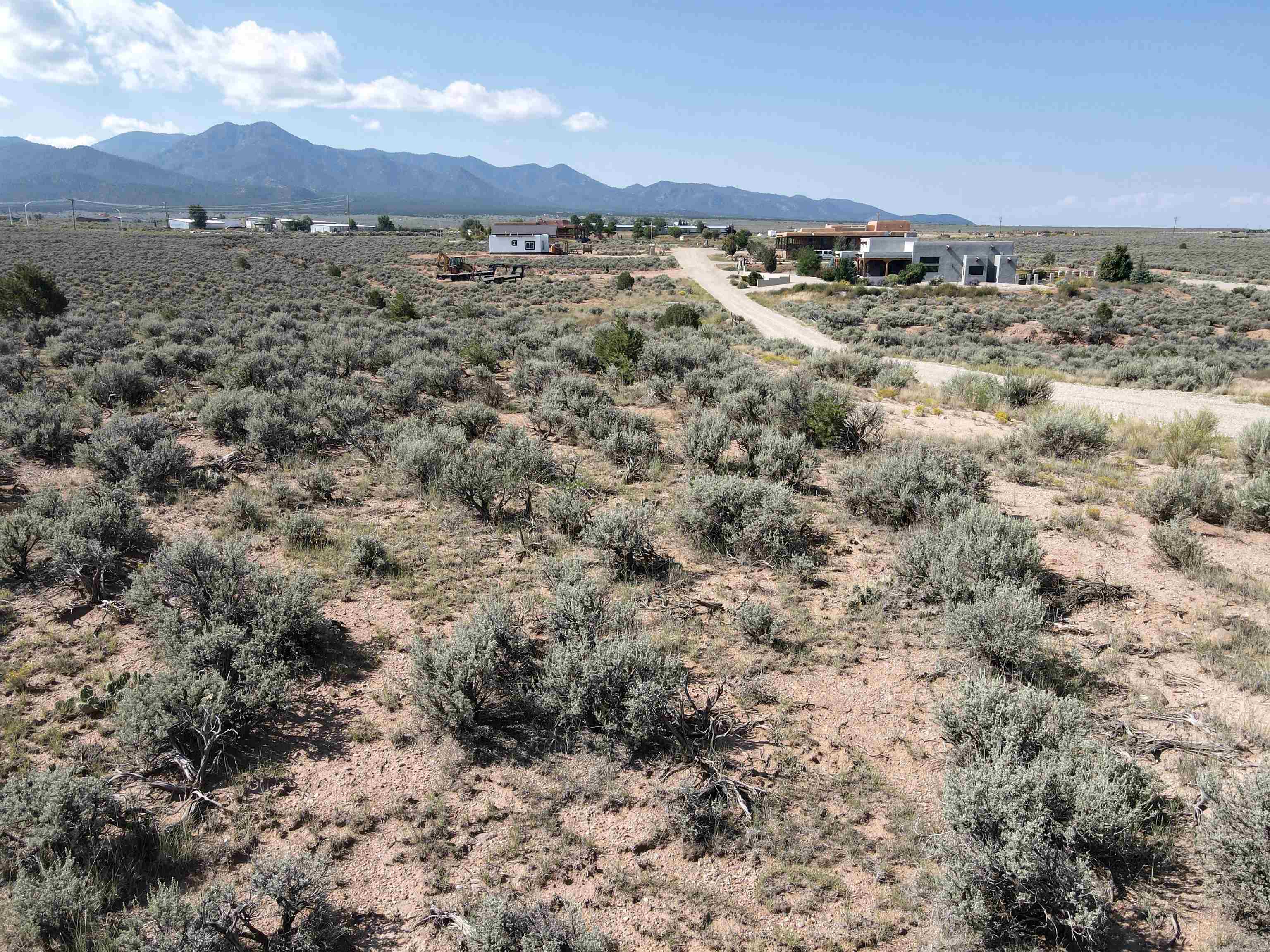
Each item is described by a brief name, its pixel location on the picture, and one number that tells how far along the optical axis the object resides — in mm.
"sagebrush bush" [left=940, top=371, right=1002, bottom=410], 16922
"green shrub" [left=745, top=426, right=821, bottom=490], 10625
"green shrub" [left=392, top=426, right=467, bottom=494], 10531
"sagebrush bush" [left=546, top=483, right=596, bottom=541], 9102
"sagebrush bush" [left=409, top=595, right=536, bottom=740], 5559
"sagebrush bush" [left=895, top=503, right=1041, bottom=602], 7070
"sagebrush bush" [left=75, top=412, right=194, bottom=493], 10195
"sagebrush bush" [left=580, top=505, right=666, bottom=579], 8016
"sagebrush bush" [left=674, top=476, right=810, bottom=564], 8422
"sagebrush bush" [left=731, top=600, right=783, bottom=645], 6750
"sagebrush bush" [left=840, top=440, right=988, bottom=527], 9031
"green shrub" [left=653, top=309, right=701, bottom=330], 30966
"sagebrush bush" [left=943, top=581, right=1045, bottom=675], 5953
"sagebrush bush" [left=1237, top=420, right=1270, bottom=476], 10891
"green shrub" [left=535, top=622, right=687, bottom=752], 5398
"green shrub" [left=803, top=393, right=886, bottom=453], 12578
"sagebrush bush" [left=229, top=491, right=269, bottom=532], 9172
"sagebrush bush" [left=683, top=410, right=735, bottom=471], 11172
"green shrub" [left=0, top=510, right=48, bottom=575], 7660
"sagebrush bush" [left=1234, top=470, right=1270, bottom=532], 8828
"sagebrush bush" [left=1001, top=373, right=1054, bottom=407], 16875
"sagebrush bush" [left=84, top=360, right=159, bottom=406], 14992
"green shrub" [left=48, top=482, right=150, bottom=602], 7266
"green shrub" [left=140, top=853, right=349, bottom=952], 3691
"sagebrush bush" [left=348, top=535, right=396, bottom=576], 8047
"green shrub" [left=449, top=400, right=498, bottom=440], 13492
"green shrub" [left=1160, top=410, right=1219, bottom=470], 12078
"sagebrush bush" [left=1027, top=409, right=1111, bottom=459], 12234
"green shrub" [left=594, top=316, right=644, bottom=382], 19156
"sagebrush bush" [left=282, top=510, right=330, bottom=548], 8633
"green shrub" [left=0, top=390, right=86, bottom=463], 11414
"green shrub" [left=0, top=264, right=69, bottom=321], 24906
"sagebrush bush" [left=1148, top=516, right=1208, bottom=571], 7828
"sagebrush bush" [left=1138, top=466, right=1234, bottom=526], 9148
